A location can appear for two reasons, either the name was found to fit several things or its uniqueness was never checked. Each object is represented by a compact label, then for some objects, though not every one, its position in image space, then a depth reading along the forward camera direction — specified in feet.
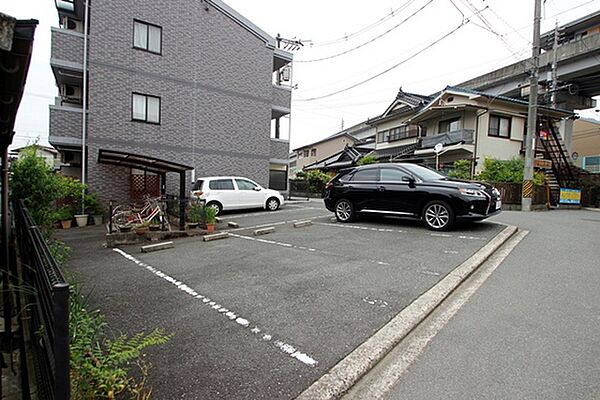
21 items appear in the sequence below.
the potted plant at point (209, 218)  29.29
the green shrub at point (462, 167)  55.57
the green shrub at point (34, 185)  19.71
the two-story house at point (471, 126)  63.82
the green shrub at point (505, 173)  50.39
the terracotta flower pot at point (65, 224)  34.32
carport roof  27.84
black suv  24.09
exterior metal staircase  61.36
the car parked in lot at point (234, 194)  40.73
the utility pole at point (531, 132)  45.11
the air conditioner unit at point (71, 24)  44.80
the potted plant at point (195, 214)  29.84
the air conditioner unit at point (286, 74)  59.62
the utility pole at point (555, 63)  66.49
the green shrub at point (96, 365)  5.93
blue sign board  52.37
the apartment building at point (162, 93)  37.99
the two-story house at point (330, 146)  118.44
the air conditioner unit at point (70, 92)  43.74
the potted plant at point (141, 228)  25.73
